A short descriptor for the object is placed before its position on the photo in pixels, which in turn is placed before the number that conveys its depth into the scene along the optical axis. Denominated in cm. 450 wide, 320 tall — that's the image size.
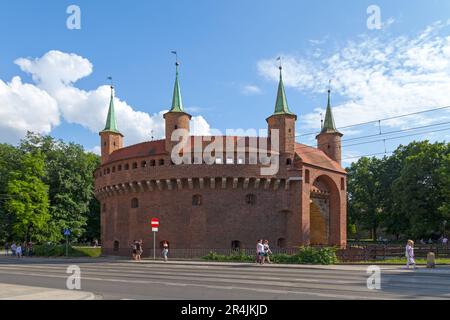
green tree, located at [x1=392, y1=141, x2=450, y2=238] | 5497
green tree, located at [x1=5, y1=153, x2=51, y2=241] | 4888
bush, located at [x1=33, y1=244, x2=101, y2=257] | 4429
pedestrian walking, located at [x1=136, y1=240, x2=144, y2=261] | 3470
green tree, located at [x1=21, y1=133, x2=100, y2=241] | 5724
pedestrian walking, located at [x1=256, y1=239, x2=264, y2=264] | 2861
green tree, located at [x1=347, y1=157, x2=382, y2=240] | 7050
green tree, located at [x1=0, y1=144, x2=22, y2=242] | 5562
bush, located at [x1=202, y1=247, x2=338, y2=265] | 2858
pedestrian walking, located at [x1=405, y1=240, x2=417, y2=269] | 2362
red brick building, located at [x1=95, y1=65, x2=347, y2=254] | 3922
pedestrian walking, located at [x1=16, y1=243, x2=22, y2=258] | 4197
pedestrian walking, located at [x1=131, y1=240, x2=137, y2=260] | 3522
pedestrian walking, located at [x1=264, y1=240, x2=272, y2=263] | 2960
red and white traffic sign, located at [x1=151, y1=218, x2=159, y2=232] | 3409
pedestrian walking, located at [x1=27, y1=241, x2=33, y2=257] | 4642
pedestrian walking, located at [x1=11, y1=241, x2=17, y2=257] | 4615
